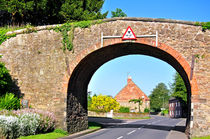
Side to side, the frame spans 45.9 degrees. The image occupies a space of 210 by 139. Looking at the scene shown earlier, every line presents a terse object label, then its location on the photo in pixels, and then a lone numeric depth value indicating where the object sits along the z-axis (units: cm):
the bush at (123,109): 4991
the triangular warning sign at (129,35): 1385
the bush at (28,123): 1118
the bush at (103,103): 4525
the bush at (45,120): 1247
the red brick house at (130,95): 6072
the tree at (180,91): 5479
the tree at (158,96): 9998
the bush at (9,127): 992
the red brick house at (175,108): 6709
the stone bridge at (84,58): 1293
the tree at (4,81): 1331
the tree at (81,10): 2717
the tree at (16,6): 2348
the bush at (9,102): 1312
